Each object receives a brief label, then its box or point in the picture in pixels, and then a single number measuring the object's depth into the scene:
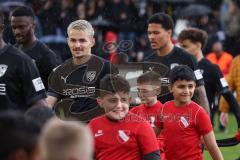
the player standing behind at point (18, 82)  8.59
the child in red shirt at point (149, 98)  10.26
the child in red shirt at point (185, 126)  9.59
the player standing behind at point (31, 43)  11.08
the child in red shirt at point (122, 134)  8.49
